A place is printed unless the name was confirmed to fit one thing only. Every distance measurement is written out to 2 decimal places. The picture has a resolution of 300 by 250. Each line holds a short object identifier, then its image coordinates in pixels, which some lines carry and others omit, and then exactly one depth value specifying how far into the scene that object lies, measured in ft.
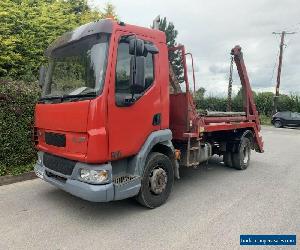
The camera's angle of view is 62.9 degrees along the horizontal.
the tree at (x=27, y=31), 26.38
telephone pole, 83.92
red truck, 10.96
